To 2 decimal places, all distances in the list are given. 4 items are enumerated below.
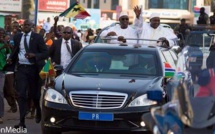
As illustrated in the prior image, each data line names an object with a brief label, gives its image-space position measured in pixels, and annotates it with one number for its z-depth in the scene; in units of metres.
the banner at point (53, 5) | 54.28
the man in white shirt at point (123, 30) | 15.11
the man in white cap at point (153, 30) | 15.23
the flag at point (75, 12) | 22.41
